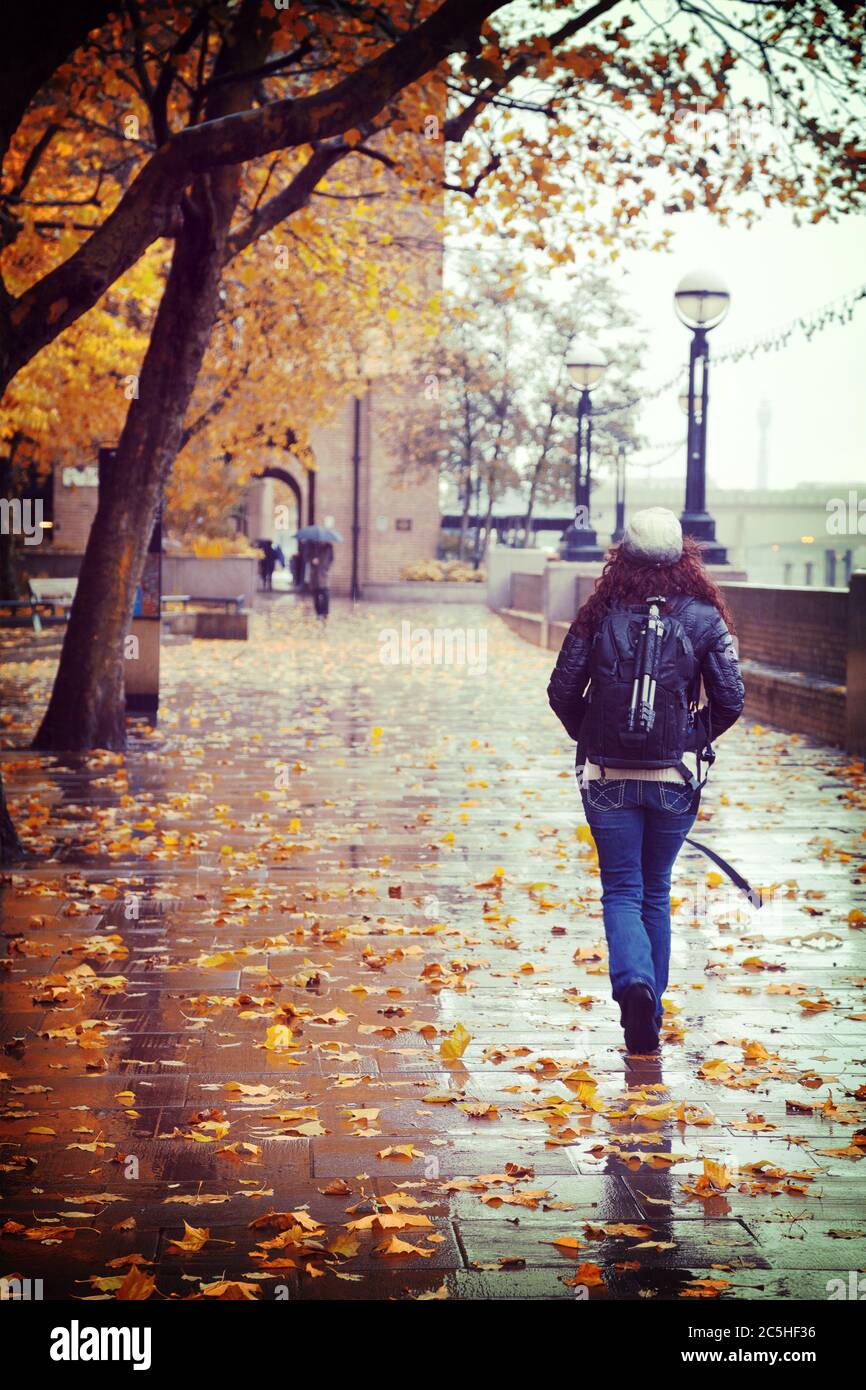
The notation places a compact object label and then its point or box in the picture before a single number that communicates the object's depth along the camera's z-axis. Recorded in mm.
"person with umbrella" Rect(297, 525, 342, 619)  36516
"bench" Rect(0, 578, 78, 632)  26469
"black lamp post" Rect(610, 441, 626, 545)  39500
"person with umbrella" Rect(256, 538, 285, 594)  58375
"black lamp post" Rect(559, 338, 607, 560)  25828
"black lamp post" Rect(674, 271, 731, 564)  19062
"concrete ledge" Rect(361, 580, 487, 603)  47562
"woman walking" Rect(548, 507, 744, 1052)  5508
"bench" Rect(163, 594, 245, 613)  31075
